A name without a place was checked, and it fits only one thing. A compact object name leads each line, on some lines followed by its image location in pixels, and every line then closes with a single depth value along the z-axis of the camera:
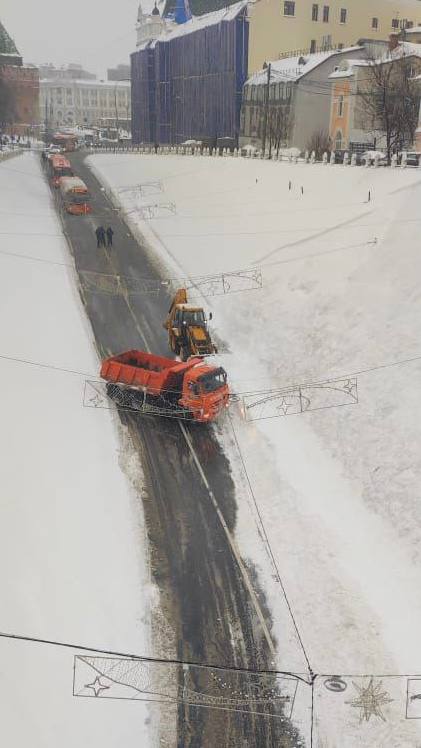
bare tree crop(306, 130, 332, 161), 58.46
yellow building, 75.56
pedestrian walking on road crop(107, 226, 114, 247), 41.88
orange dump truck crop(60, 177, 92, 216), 50.94
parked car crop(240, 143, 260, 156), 60.21
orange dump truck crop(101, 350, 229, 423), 20.19
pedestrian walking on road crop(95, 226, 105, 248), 41.84
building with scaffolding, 75.38
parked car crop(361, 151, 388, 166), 41.81
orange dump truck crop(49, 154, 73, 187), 62.45
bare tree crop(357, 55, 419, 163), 50.97
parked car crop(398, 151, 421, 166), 40.38
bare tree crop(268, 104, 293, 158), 64.00
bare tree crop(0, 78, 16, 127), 105.66
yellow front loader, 25.00
